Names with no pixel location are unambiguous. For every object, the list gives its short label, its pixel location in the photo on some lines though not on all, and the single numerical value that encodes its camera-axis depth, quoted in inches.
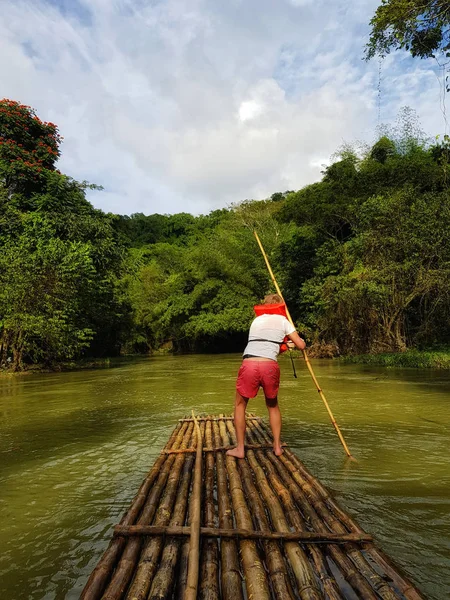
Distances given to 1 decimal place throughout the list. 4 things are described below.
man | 170.2
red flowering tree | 737.6
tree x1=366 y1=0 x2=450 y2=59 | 374.0
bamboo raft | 85.8
